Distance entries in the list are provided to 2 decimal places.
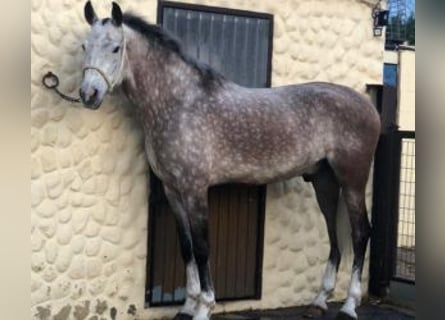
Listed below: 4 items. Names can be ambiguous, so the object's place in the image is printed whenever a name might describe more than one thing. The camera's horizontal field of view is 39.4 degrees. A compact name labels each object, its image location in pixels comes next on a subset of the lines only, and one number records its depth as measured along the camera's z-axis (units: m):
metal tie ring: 3.60
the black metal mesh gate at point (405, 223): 4.82
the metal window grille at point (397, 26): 7.27
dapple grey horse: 3.65
